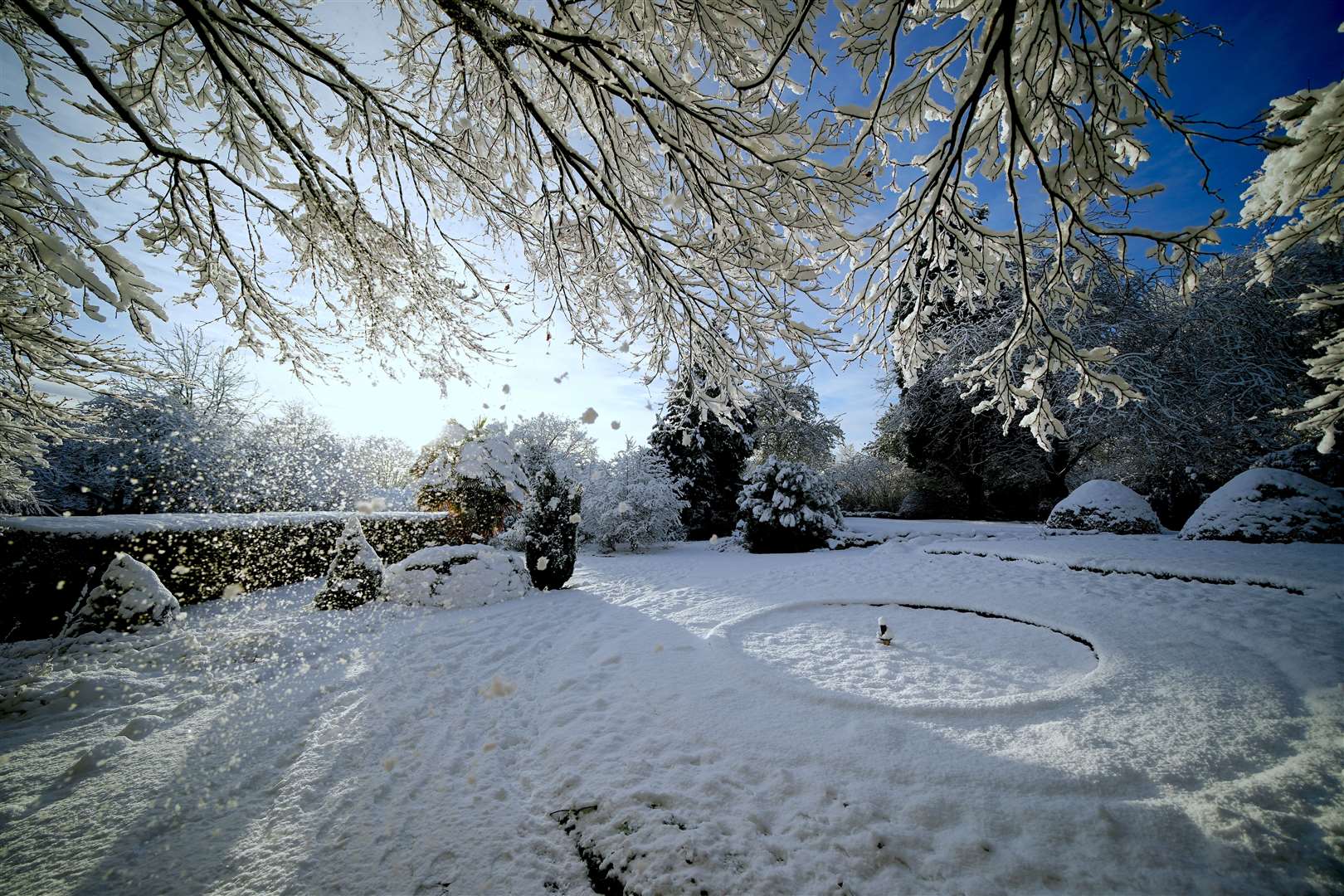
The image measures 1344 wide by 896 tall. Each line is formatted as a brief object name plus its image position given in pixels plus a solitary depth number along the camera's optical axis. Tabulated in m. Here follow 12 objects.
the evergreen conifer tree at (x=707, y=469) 14.67
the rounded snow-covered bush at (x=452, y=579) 5.98
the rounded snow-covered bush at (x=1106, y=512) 9.17
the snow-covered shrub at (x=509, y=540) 12.00
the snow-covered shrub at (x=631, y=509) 11.70
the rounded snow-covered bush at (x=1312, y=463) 9.11
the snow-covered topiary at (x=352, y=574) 5.91
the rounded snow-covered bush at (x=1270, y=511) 6.96
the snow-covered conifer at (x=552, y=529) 7.28
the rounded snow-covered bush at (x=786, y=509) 10.56
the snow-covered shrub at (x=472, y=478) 11.80
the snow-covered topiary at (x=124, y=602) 4.51
